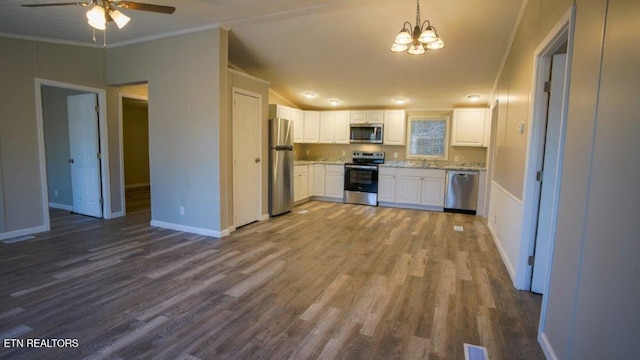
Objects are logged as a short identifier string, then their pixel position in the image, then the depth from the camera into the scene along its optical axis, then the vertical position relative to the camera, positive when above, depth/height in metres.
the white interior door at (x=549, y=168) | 2.59 -0.10
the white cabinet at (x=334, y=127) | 7.29 +0.55
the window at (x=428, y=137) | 6.90 +0.36
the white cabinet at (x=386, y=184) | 6.64 -0.67
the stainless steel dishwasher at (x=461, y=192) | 6.07 -0.72
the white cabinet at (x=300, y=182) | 6.55 -0.68
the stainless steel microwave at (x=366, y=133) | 7.00 +0.42
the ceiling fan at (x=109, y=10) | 2.62 +1.14
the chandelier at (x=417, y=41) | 2.84 +1.03
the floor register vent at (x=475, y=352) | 1.91 -1.21
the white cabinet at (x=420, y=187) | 6.30 -0.68
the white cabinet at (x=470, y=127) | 6.27 +0.55
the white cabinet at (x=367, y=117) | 7.00 +0.78
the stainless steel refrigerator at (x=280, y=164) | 5.42 -0.26
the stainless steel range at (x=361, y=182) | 6.76 -0.67
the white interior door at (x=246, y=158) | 4.64 -0.14
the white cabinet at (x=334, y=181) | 7.08 -0.68
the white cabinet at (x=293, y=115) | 5.95 +0.71
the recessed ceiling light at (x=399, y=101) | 6.46 +1.07
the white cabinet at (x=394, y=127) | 6.88 +0.55
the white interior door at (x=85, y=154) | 5.09 -0.15
